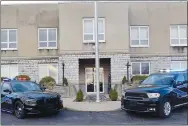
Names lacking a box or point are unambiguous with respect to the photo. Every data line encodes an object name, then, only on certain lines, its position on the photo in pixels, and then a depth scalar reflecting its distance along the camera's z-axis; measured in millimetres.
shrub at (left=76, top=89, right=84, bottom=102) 14227
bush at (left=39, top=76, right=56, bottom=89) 18259
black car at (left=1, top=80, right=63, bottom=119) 9391
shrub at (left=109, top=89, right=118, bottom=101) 14219
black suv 9352
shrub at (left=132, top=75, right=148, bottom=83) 19406
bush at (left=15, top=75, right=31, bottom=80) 20128
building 21531
